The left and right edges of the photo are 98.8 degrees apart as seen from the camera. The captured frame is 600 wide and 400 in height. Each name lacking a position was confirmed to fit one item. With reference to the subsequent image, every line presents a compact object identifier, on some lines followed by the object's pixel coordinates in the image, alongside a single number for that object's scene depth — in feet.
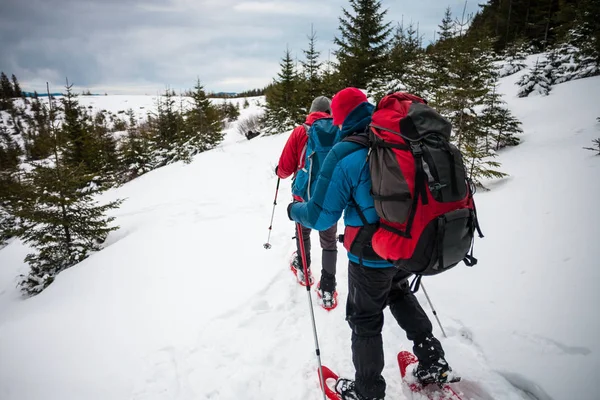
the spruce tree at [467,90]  21.77
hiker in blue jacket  6.12
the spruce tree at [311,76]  65.82
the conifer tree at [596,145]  17.37
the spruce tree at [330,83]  58.76
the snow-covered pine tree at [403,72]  41.52
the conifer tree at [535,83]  45.91
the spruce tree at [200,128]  73.56
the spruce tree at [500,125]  28.27
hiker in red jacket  10.60
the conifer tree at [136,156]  75.51
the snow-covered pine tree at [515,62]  67.05
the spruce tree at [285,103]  68.23
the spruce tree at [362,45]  58.23
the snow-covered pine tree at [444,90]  22.98
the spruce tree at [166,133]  77.87
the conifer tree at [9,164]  25.59
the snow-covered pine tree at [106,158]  61.80
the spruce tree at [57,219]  25.45
